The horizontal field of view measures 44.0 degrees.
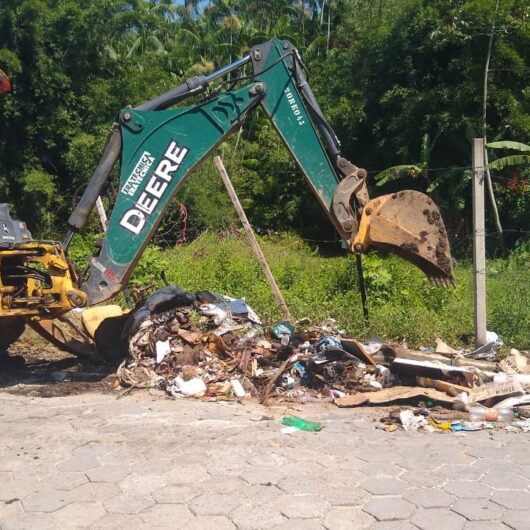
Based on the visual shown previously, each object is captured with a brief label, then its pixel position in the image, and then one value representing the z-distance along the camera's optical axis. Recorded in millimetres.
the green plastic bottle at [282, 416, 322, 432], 5059
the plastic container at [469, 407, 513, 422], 5281
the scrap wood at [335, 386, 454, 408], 5641
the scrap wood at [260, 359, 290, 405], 5895
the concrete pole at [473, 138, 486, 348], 6855
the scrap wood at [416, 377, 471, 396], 5684
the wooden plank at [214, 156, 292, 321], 8672
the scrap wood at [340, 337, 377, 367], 6394
